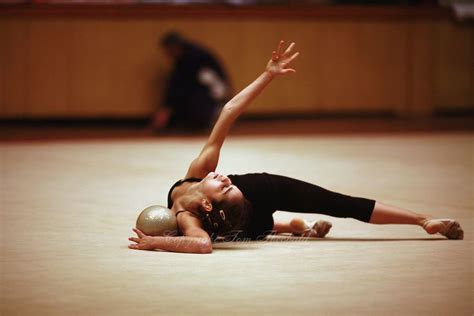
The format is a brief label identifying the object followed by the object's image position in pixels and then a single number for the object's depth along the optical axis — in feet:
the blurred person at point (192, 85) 63.72
